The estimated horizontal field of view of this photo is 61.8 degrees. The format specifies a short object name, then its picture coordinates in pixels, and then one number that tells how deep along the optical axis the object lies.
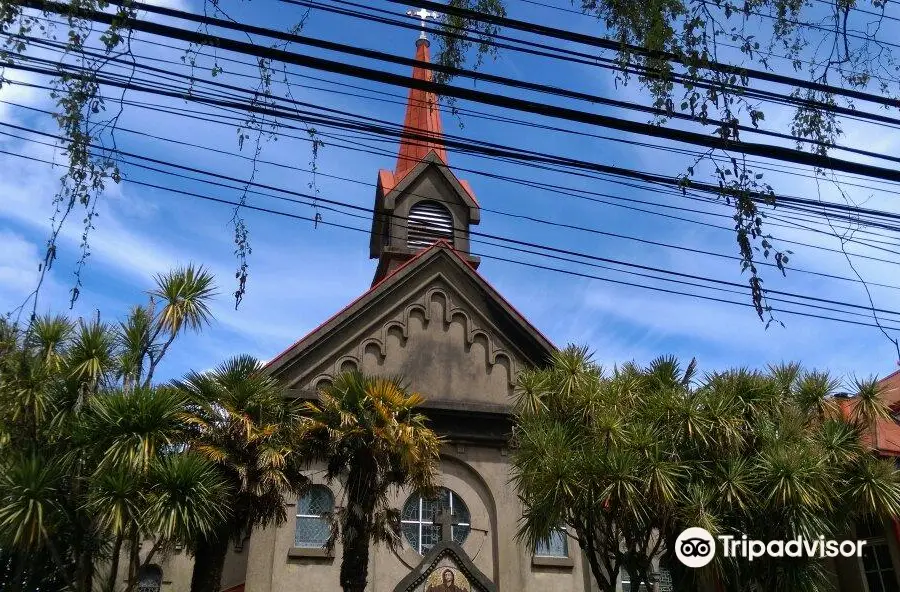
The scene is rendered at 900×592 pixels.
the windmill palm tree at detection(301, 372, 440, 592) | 14.36
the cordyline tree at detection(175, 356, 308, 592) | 14.11
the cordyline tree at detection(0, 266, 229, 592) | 13.15
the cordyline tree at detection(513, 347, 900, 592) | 14.47
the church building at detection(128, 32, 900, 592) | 18.44
